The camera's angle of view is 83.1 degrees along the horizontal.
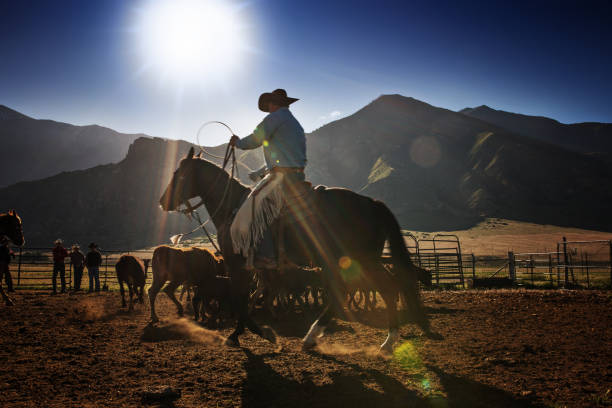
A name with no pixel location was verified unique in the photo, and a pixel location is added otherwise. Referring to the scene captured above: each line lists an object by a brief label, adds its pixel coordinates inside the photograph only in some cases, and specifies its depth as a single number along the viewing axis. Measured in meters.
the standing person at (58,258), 14.41
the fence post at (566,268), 14.80
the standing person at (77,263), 15.62
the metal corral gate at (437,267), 18.07
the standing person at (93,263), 14.63
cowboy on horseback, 4.75
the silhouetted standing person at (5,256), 10.49
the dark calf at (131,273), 11.10
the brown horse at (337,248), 4.91
